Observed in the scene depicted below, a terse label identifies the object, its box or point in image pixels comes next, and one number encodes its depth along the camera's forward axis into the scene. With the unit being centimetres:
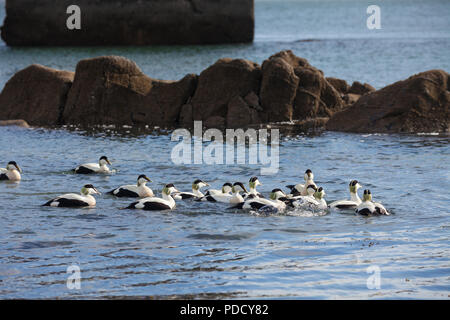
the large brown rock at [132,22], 6350
